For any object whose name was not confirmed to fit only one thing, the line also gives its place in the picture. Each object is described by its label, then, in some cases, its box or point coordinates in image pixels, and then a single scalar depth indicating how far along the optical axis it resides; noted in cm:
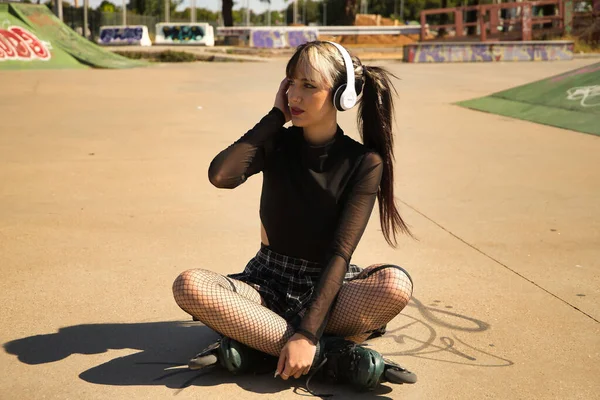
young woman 281
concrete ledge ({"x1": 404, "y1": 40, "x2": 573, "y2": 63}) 2375
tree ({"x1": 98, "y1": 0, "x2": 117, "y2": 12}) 7355
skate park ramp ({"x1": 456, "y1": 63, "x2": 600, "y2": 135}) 948
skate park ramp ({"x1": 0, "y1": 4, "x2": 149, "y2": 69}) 1756
